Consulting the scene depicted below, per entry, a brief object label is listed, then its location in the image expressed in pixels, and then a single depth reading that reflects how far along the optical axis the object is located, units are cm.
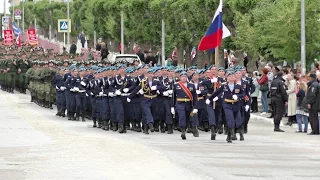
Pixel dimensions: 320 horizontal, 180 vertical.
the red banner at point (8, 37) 9831
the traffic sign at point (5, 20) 12075
